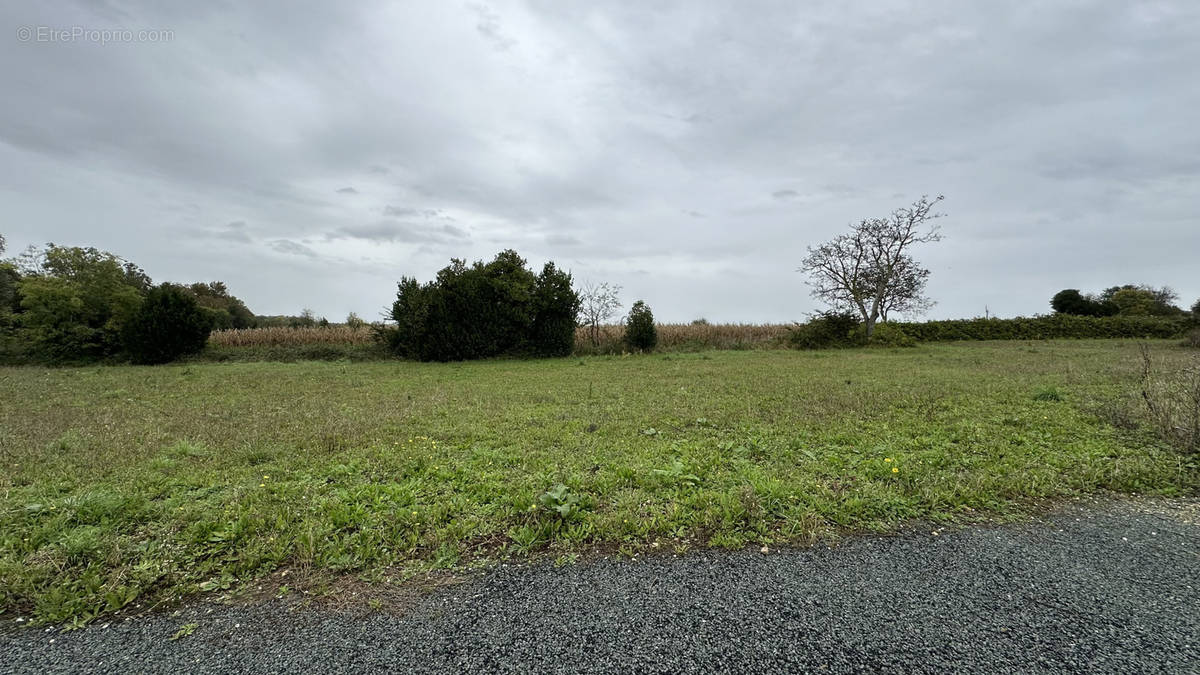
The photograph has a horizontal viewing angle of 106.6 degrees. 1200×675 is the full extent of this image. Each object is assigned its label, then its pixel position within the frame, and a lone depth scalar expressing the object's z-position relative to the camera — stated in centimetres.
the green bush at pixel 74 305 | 1723
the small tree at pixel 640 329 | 2006
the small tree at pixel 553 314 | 1873
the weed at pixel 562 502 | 304
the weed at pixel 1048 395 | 681
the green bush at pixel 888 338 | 2225
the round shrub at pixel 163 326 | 1720
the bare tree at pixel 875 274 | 2328
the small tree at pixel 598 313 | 2062
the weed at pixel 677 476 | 368
